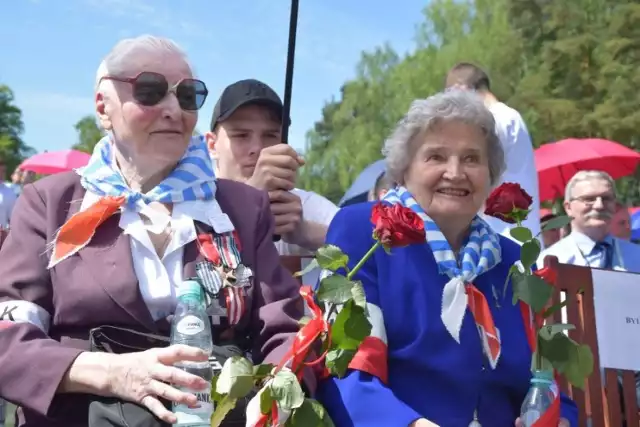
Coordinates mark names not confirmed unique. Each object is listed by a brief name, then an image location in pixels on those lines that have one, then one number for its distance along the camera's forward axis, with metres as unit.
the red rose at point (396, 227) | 2.31
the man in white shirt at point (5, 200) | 8.52
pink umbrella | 12.93
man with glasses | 5.60
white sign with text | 3.52
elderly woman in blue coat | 2.63
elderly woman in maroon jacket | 2.31
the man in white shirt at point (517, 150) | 4.54
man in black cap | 3.63
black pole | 3.06
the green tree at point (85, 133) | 49.76
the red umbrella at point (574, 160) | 9.95
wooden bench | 3.39
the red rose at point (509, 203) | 2.66
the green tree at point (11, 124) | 51.56
